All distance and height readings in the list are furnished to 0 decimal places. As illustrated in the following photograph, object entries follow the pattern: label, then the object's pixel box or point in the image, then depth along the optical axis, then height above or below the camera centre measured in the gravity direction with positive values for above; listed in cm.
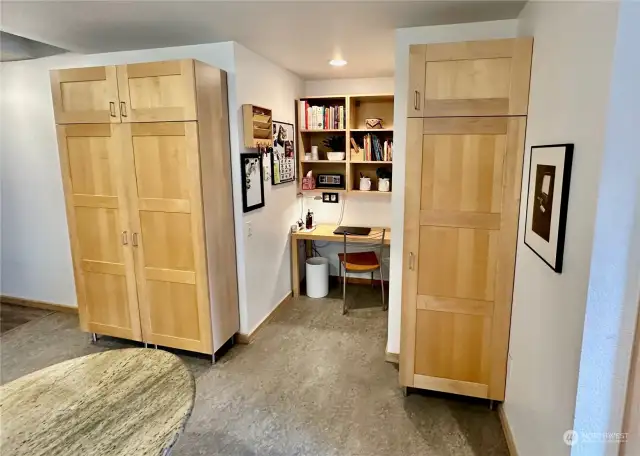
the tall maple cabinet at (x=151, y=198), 259 -23
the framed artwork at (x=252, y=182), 306 -14
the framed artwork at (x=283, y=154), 363 +11
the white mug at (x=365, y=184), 415 -21
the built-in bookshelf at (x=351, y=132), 399 +34
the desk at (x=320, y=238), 391 -75
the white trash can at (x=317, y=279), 424 -126
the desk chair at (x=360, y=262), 384 -99
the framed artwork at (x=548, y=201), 138 -15
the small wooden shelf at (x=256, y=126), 298 +31
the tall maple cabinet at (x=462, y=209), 205 -26
